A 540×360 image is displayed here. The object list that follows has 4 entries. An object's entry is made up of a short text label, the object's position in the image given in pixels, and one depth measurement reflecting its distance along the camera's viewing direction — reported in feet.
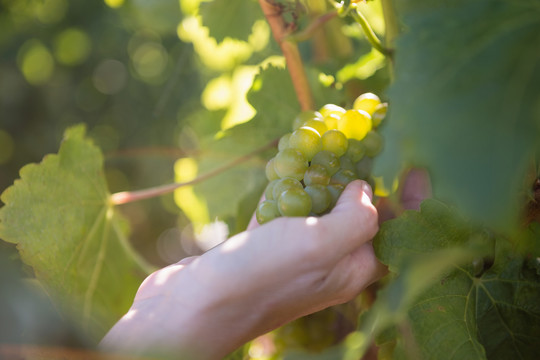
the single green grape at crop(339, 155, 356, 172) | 1.91
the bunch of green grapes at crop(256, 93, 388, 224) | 1.77
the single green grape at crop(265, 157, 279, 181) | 1.96
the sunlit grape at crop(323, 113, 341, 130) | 2.01
